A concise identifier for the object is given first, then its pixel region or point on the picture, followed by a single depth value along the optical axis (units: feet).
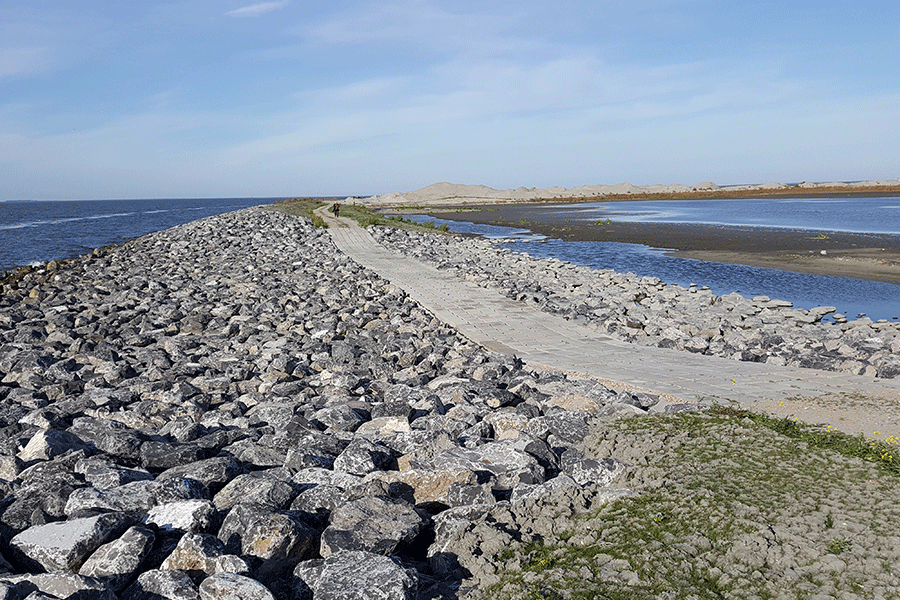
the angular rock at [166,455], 17.69
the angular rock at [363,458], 16.81
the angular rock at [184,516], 13.39
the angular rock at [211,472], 16.07
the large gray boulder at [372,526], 13.05
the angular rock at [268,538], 12.57
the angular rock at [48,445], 17.93
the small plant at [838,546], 12.37
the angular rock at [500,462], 16.44
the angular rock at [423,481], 15.74
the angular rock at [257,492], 14.66
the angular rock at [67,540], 12.19
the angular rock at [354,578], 11.25
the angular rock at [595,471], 16.47
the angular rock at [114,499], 13.98
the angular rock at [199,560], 11.78
